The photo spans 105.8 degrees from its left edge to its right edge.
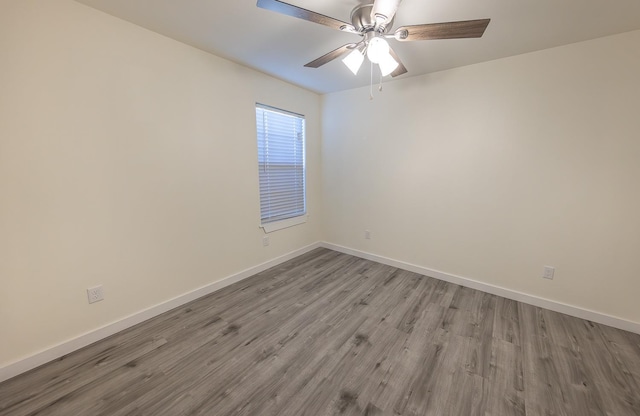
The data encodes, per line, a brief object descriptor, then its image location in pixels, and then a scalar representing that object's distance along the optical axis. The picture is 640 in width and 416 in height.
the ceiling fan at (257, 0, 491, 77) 1.28
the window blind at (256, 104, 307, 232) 3.01
